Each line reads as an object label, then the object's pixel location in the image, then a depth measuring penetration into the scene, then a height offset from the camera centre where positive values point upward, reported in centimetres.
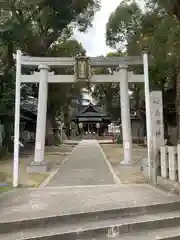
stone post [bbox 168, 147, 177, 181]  707 -57
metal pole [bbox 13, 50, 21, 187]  844 +57
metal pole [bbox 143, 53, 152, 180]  862 +97
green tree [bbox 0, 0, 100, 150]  1462 +676
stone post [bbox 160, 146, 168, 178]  759 -59
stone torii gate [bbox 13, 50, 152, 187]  1105 +239
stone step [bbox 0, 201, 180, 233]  474 -135
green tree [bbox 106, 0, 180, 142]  1090 +549
